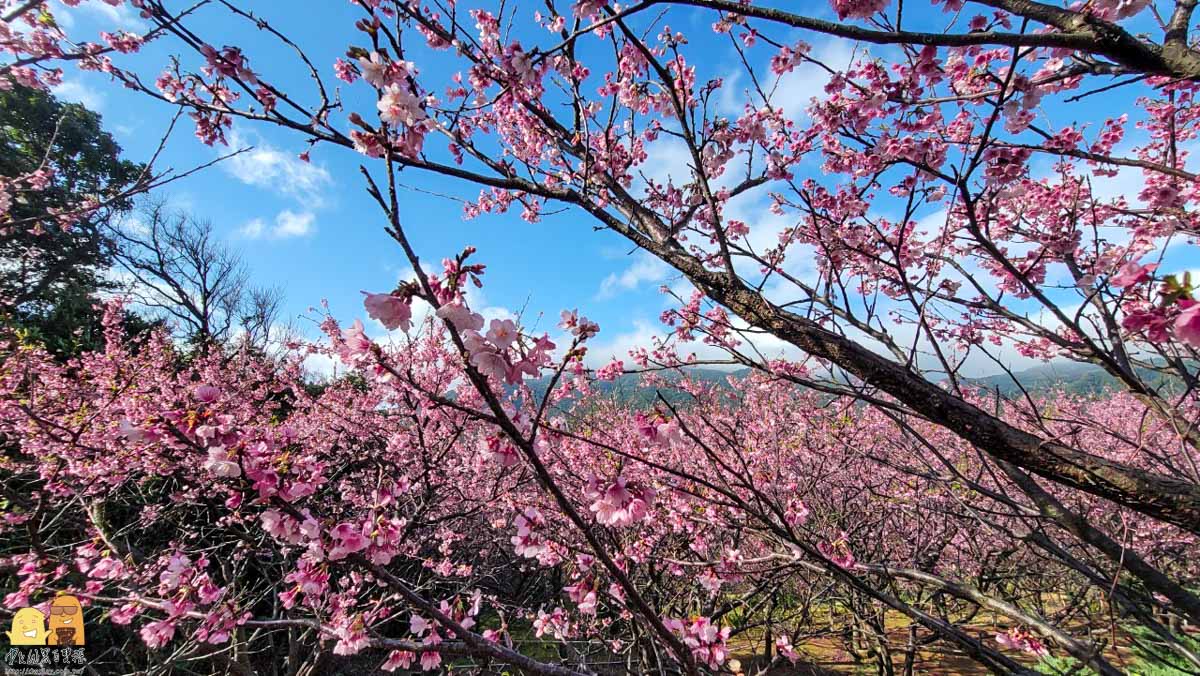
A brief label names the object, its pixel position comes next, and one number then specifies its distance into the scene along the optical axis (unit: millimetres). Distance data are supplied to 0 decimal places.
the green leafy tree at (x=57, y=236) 10672
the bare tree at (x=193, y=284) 13648
